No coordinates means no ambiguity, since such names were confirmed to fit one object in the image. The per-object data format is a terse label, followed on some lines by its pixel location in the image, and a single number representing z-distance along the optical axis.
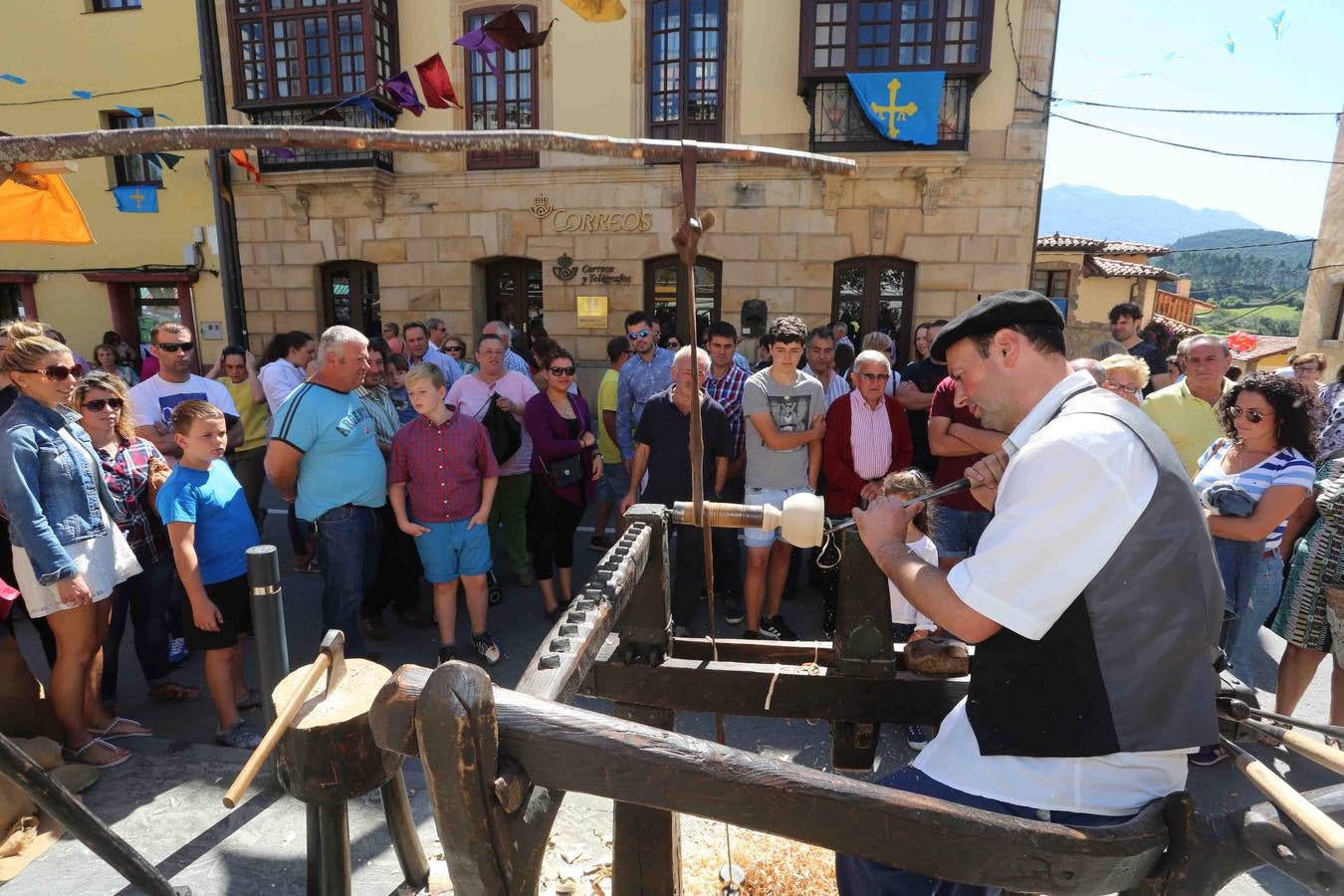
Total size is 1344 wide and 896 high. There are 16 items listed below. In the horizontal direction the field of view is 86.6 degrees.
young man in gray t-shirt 4.37
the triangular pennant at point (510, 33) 7.31
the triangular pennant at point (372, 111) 11.00
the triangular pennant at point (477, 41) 7.75
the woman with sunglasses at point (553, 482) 4.75
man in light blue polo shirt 3.62
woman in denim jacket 2.83
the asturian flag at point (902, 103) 9.80
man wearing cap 1.27
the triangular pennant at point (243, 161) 10.94
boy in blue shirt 3.12
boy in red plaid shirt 3.95
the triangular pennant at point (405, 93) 9.49
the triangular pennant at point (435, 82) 9.33
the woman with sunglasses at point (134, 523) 3.38
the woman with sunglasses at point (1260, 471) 3.10
